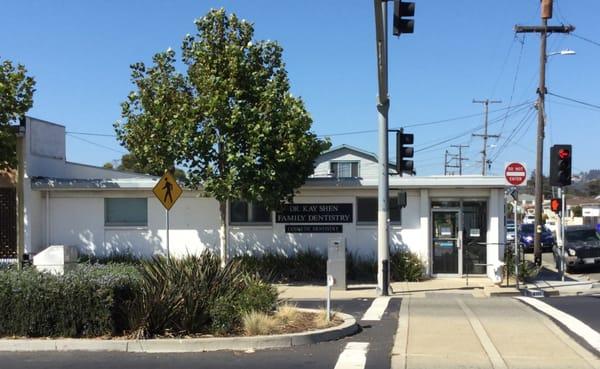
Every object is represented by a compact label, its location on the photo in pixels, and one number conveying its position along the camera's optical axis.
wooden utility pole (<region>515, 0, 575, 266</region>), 29.53
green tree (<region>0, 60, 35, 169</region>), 19.03
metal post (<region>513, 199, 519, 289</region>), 18.06
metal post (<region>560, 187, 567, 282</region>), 19.99
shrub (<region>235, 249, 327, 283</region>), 20.30
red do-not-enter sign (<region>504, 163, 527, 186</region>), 17.67
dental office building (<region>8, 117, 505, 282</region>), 20.62
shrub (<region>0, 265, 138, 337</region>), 9.58
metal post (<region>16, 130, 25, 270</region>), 20.61
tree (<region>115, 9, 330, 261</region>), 17.69
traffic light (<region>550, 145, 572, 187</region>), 19.06
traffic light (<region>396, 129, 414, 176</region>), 17.00
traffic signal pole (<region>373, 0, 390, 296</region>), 17.19
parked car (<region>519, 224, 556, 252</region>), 36.47
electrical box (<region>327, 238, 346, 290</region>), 18.38
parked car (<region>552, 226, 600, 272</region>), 24.33
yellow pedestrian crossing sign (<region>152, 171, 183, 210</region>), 14.30
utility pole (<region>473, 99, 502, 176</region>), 64.77
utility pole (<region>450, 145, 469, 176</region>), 82.57
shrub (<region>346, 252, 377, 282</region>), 20.44
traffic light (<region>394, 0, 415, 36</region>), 11.17
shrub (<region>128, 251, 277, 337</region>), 9.65
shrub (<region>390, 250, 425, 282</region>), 20.12
